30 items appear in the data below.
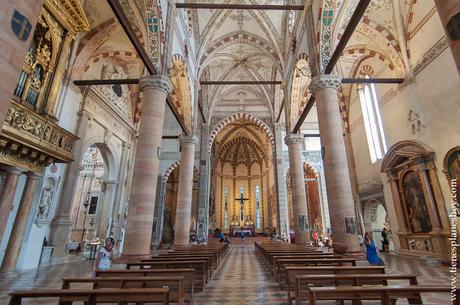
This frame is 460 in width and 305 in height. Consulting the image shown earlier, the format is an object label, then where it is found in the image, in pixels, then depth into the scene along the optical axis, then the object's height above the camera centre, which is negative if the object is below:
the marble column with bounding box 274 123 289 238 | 17.56 +2.78
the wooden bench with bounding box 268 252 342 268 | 5.59 -0.74
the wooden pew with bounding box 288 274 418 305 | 3.32 -0.77
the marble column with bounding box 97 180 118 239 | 12.77 +0.78
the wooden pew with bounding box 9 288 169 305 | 2.57 -0.79
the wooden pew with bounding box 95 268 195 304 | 3.88 -0.80
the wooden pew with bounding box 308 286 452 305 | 2.52 -0.70
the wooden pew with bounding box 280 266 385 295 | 3.96 -0.74
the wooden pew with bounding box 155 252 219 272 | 5.97 -0.84
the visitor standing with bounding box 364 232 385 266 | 5.60 -0.61
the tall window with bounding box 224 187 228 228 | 31.86 +2.28
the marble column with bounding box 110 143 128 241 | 13.32 +1.74
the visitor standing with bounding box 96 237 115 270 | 4.60 -0.63
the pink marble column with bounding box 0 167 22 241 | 6.44 +0.87
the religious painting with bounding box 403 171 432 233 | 9.61 +0.94
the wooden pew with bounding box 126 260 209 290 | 4.89 -0.85
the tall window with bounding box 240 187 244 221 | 31.75 +1.88
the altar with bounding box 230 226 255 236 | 29.23 -0.62
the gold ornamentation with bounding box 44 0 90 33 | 7.53 +6.97
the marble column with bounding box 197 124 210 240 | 16.80 +2.86
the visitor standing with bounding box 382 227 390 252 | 12.55 -0.84
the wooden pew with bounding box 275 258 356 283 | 4.90 -0.76
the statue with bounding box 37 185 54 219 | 8.72 +0.80
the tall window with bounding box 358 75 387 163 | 12.97 +5.79
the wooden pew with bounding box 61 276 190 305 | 3.25 -0.83
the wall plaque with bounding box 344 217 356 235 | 6.42 +0.00
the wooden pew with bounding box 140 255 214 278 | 5.47 -0.80
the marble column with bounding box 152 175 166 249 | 17.74 +0.88
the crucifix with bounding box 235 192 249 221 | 30.90 +3.03
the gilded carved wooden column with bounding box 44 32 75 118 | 7.76 +4.83
